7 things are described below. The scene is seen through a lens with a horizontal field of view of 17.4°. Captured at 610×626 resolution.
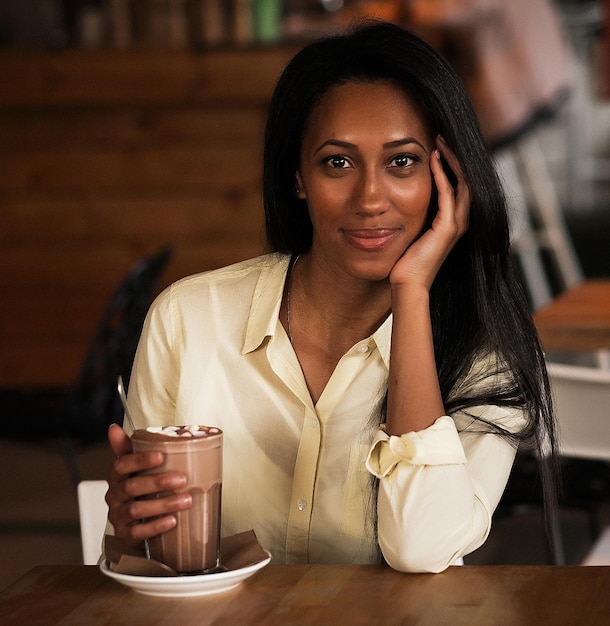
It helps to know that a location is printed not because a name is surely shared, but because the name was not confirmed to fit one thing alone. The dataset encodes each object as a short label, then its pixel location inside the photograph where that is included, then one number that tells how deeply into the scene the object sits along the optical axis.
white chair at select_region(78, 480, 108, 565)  2.09
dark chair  3.88
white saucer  1.72
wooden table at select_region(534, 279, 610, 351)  2.97
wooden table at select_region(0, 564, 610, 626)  1.68
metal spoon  1.79
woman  2.01
